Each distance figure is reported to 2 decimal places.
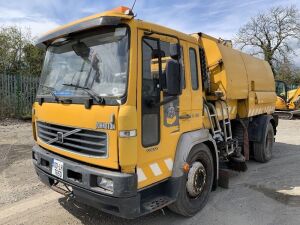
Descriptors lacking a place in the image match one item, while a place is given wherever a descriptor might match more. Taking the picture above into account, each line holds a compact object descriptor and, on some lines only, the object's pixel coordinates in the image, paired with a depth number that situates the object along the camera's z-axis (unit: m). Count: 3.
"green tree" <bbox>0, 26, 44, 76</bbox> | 12.23
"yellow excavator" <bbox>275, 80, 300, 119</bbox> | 12.52
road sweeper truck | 2.51
